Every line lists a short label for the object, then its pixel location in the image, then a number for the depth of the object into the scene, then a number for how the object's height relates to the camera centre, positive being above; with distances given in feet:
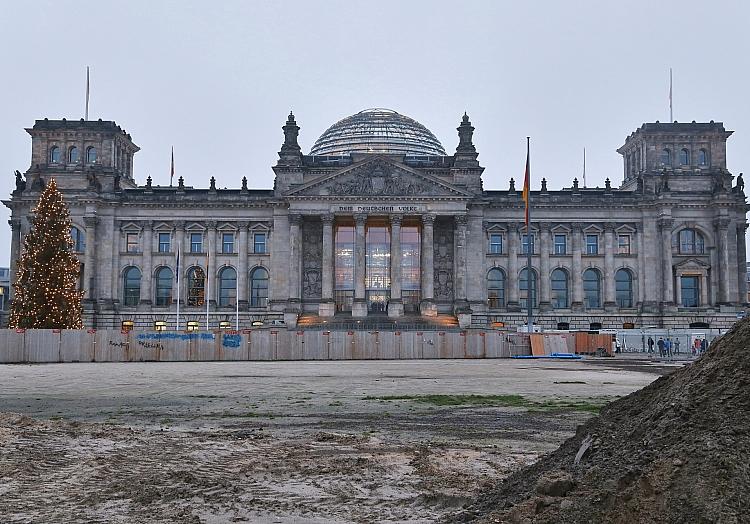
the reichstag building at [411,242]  279.69 +25.22
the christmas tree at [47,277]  180.24 +7.81
